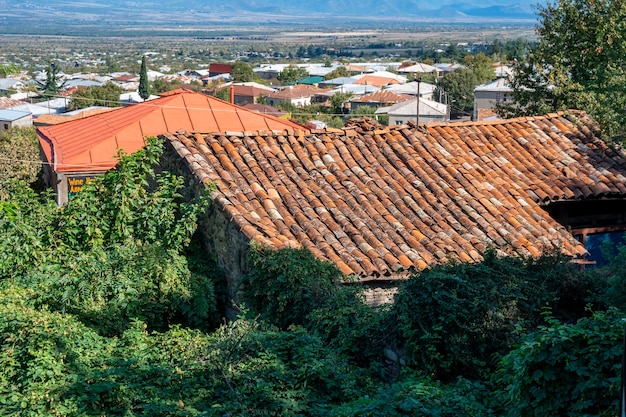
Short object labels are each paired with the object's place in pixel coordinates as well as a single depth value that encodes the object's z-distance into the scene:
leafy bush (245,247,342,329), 9.30
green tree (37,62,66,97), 80.25
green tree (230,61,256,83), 106.75
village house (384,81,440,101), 81.22
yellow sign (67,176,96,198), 17.52
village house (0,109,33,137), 50.16
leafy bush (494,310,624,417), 5.62
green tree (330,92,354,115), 69.71
